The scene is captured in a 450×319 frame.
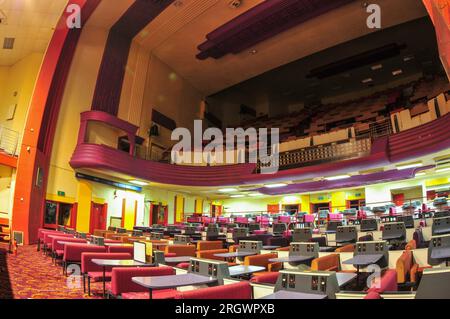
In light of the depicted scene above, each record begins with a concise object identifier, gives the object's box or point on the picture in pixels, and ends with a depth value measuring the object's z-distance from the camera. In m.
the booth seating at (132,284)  3.28
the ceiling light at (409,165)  11.88
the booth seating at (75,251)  5.36
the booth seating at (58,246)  6.37
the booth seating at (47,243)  7.50
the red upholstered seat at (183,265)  4.45
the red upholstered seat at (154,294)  3.19
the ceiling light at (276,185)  15.88
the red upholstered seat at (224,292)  2.13
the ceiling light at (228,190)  17.14
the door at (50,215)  11.61
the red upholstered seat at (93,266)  4.34
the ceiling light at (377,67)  17.02
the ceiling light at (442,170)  12.19
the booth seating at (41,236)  8.83
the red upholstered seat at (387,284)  2.48
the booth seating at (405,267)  3.47
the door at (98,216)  13.43
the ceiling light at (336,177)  14.01
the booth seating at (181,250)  5.95
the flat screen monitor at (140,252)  4.33
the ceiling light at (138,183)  15.29
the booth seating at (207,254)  5.54
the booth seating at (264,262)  4.63
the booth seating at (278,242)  7.28
